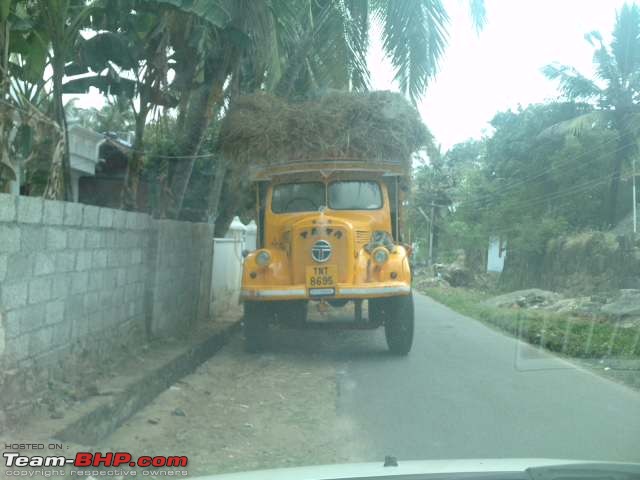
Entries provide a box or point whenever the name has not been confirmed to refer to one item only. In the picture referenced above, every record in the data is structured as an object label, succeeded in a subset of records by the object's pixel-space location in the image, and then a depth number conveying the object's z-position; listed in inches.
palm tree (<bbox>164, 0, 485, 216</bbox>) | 356.0
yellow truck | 356.8
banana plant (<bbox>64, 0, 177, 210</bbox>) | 335.9
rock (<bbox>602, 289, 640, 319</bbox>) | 513.7
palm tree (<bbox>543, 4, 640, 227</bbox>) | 890.1
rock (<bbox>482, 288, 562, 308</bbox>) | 697.1
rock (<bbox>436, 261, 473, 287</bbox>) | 1221.7
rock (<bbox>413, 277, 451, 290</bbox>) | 1131.8
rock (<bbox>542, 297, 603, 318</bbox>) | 562.7
